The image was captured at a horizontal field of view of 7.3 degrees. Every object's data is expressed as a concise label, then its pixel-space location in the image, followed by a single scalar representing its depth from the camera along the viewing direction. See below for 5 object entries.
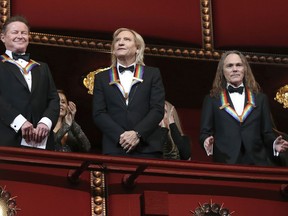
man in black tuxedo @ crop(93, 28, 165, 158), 11.44
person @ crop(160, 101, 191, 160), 13.06
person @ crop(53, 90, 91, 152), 12.71
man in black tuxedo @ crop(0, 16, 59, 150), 11.19
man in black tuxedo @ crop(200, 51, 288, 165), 11.96
